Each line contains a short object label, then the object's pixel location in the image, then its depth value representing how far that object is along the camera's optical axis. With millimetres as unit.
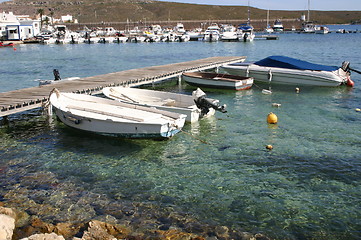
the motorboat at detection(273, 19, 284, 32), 138875
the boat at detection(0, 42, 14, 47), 71275
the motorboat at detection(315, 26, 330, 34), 122638
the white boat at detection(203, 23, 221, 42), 86106
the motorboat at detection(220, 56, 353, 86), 24828
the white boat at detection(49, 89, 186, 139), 13167
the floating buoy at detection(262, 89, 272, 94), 23444
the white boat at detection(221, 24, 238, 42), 83625
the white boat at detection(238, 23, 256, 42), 82000
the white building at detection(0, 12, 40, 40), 81500
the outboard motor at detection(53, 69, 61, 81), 24141
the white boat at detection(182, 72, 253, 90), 23916
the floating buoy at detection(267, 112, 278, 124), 16094
